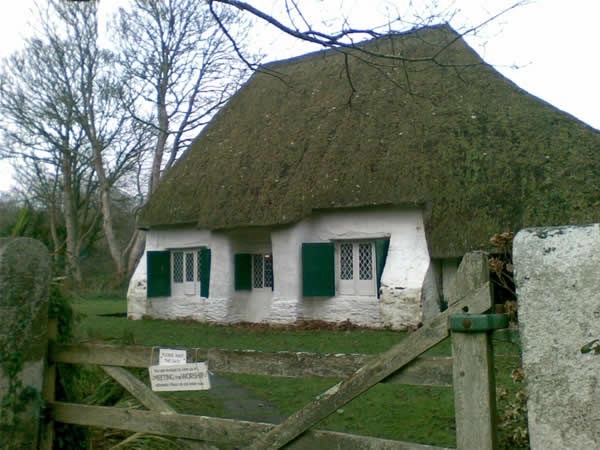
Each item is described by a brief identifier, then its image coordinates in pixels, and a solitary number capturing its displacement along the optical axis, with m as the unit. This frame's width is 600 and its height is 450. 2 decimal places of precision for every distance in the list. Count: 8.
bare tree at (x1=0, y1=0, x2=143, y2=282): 22.88
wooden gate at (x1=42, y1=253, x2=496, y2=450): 2.64
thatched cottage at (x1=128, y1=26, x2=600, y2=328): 12.97
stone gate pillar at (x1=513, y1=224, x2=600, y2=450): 2.28
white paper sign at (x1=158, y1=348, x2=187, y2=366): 3.75
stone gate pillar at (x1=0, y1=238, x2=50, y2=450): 4.07
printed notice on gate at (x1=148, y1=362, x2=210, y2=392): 3.71
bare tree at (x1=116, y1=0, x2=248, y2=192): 21.14
